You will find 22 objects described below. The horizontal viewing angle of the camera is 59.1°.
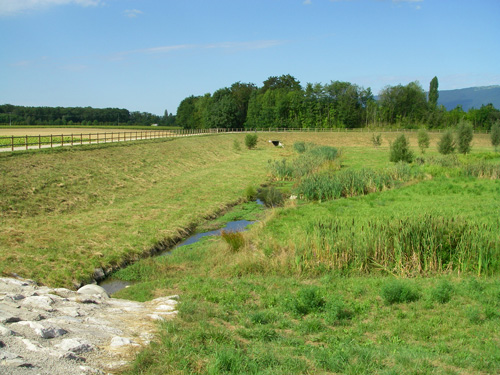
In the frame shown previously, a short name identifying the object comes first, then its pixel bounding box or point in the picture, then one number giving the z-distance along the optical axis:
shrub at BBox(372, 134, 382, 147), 66.20
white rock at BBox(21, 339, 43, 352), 5.99
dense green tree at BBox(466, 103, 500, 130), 100.38
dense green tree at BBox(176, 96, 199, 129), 132.75
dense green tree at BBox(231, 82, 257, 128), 121.31
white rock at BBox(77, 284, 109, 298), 11.04
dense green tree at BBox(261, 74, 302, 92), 128.75
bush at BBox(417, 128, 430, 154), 54.47
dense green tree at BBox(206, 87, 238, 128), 109.75
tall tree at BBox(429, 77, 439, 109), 138.20
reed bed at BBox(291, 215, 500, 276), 11.52
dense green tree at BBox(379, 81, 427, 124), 105.81
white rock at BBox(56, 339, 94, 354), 6.18
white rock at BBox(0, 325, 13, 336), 6.22
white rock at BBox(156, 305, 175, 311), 8.72
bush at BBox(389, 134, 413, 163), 39.84
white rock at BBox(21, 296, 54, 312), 7.96
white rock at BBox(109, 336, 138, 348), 6.57
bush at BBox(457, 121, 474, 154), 45.42
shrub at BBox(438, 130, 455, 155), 43.44
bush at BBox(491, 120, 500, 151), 52.55
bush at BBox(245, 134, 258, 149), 64.94
